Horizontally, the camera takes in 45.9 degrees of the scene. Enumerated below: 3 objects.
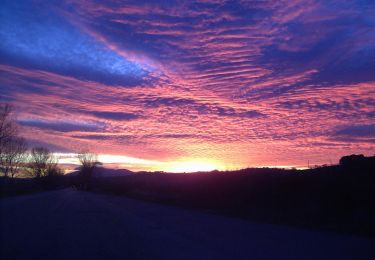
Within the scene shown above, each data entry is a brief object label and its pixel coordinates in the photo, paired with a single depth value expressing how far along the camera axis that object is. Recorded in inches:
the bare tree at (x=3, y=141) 2469.2
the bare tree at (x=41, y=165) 5526.6
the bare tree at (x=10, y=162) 2965.1
